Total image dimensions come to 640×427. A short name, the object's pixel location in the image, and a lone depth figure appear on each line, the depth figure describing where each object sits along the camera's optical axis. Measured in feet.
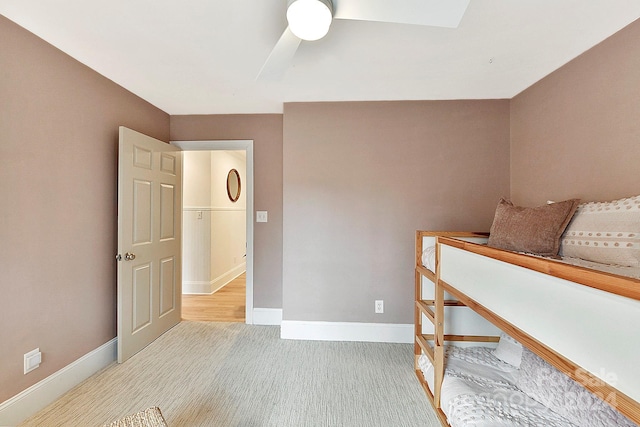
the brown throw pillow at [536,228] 4.96
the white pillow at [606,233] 4.10
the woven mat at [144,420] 3.75
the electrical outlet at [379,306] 8.48
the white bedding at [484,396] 3.93
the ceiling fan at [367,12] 3.52
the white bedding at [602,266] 3.53
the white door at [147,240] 7.22
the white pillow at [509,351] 5.42
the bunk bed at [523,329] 1.98
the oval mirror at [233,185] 15.58
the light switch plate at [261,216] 9.82
